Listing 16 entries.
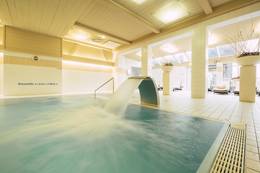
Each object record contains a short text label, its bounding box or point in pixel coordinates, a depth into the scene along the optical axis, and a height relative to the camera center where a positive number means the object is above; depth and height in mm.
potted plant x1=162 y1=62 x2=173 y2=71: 6759 +1126
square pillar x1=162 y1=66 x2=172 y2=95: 6819 +410
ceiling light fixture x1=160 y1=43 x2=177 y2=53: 9070 +3063
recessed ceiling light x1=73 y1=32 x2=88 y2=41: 7138 +3073
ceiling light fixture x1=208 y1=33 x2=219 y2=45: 7168 +3010
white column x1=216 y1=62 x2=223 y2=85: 10830 +1395
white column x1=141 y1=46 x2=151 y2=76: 7840 +1572
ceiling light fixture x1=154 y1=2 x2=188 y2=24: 4707 +3140
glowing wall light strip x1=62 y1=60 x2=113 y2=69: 8227 +1608
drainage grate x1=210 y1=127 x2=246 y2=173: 934 -630
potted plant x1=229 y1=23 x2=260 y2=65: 3985 +1113
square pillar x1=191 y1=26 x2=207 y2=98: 5207 +1053
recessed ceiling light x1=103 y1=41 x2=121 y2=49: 8591 +3139
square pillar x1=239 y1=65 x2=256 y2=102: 4152 +127
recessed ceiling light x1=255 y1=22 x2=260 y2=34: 5673 +2922
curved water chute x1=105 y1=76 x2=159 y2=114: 2879 -227
